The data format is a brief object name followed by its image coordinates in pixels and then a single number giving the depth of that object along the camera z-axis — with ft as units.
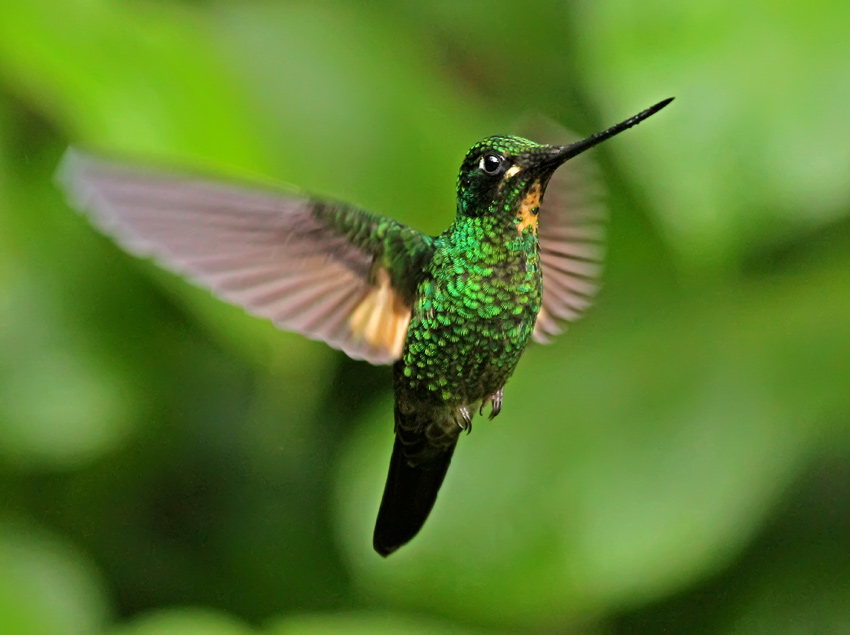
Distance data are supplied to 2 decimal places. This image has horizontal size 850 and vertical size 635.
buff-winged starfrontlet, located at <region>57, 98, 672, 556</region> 8.86
